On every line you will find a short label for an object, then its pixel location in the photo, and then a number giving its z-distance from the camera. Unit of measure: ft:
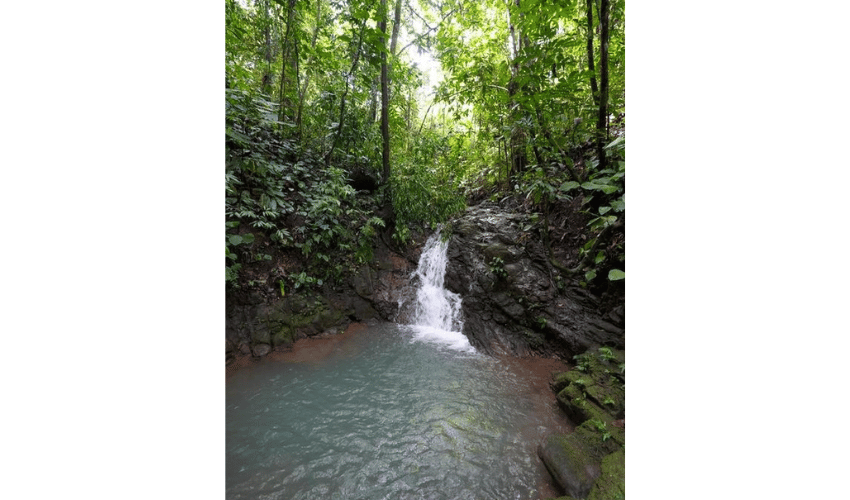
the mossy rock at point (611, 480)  6.65
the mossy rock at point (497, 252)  18.40
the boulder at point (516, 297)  14.42
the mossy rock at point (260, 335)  15.52
